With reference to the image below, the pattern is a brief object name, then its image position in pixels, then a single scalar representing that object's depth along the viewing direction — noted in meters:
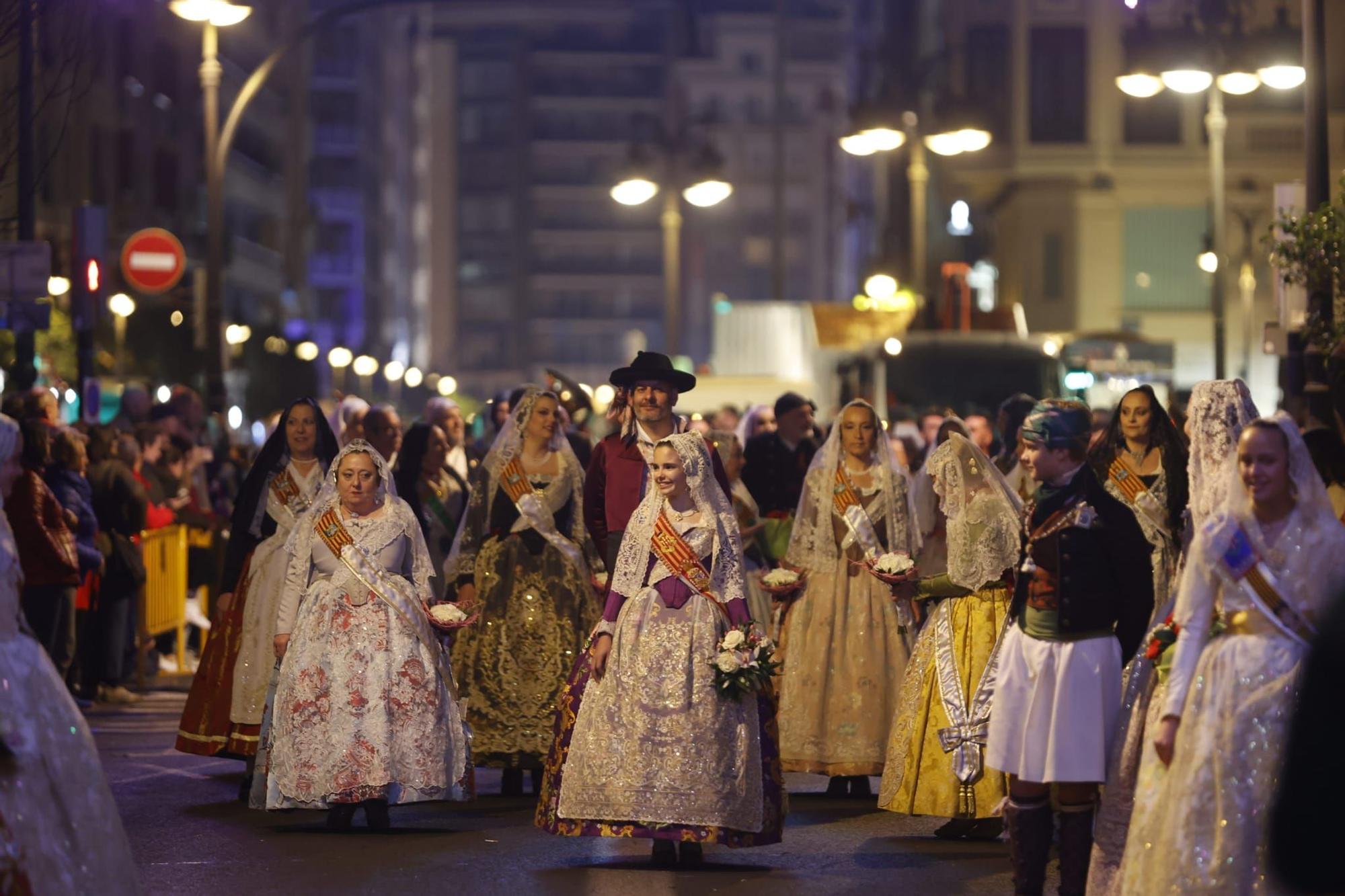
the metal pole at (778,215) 48.75
